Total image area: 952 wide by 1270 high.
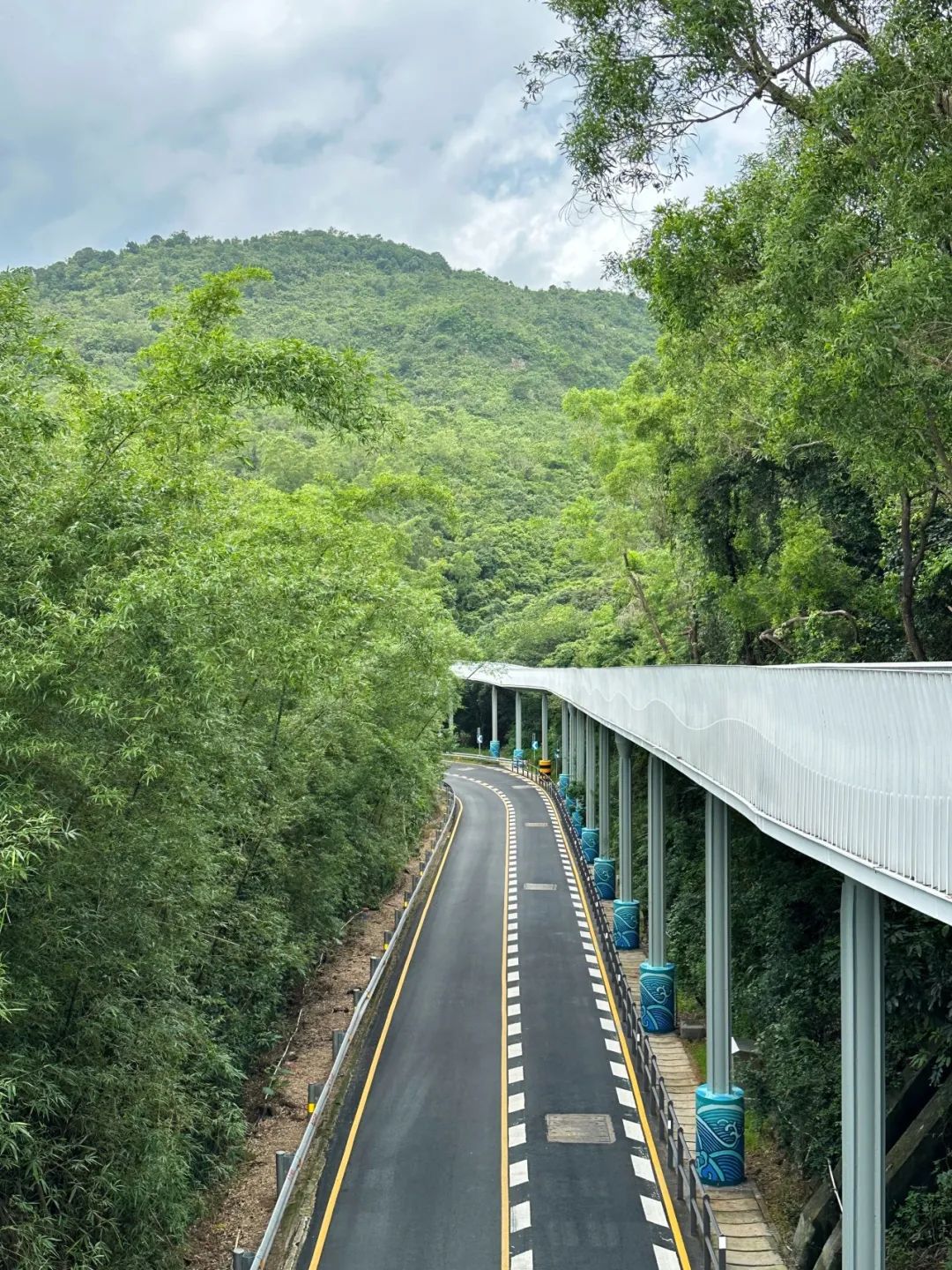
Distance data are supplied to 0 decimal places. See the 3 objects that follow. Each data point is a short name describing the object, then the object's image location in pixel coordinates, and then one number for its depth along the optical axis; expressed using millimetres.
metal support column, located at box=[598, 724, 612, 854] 32688
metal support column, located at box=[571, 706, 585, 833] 43381
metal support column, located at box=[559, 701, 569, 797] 48900
